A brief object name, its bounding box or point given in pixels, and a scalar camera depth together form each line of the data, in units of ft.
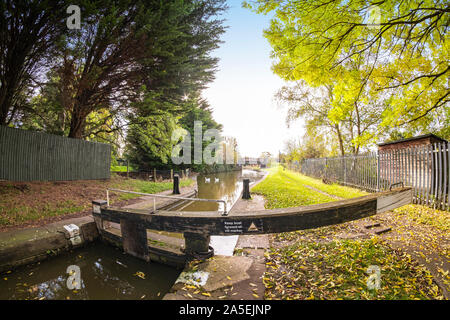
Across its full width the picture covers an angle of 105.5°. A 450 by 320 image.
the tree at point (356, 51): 11.44
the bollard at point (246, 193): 27.38
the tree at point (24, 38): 19.31
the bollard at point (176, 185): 34.41
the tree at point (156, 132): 35.99
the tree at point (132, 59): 24.62
